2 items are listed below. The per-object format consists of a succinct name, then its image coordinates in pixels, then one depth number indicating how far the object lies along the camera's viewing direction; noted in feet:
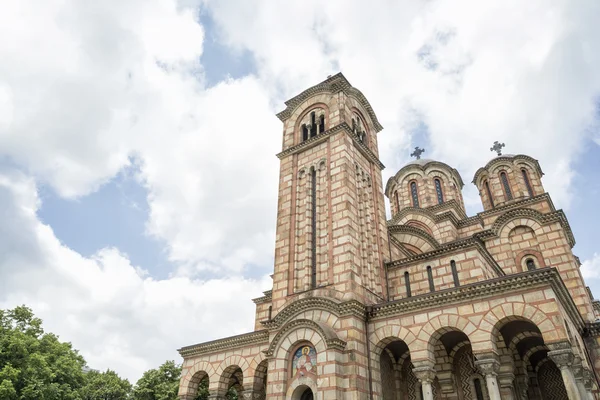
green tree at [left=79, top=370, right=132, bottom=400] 89.05
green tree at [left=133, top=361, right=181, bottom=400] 89.15
